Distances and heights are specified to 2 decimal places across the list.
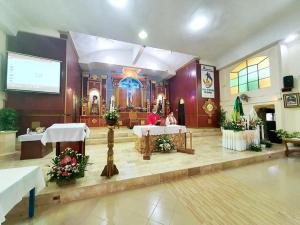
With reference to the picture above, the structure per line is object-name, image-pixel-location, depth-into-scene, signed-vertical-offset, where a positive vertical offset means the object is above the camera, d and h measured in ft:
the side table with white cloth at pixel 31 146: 12.01 -2.39
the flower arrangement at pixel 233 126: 15.74 -0.91
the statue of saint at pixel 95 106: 31.60 +2.87
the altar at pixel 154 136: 13.56 -1.84
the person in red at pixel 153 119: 15.37 -0.06
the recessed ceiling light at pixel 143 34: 18.52 +11.39
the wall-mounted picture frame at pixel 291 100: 17.92 +2.36
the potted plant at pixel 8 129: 12.55 -0.95
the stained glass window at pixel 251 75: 21.63 +7.36
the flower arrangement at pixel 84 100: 30.86 +4.13
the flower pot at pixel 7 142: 12.32 -2.08
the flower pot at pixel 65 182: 7.61 -3.52
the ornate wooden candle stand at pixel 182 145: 14.53 -3.01
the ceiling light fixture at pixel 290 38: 17.79 +10.53
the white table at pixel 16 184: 3.89 -2.19
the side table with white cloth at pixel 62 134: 8.79 -0.99
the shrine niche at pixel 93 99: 30.94 +4.42
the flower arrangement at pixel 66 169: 7.45 -2.73
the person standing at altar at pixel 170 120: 15.26 -0.18
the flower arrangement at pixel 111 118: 8.75 +0.04
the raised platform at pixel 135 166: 7.28 -3.59
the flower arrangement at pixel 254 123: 16.47 -0.59
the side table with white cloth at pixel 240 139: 15.19 -2.31
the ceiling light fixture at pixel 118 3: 13.61 +11.43
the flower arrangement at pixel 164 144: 14.42 -2.68
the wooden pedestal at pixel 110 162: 8.73 -2.72
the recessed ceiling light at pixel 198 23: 16.24 +11.58
